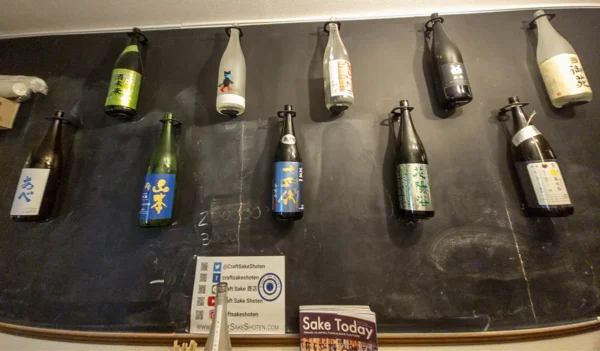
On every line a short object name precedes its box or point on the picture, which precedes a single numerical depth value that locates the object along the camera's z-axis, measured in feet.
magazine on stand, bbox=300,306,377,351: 2.16
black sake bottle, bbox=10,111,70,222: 2.64
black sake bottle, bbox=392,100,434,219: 2.48
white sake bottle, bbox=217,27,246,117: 2.93
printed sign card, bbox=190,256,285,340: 2.49
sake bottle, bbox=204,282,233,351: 1.97
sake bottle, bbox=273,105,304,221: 2.50
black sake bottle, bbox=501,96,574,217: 2.43
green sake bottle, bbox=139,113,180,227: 2.57
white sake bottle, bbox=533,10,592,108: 2.82
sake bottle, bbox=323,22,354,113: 2.83
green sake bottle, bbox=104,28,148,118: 3.01
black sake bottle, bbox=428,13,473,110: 2.87
